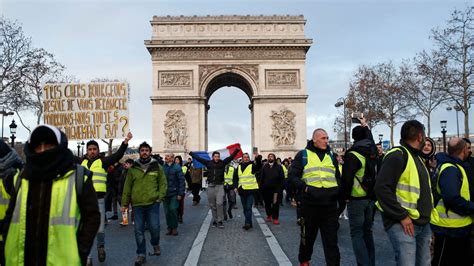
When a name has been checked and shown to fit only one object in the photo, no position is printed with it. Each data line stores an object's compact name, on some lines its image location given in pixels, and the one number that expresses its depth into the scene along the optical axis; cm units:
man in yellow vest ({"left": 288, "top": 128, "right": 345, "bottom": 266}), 570
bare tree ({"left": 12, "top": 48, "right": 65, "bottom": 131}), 3047
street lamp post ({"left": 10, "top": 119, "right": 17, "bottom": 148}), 2686
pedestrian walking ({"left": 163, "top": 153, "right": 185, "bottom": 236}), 1002
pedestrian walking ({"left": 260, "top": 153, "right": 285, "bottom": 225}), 1230
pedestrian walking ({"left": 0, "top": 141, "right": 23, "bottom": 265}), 338
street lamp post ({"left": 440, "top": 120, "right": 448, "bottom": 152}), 2892
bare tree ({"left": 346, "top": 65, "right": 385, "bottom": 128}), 4306
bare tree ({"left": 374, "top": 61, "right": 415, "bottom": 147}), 4150
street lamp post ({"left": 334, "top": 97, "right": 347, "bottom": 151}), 3259
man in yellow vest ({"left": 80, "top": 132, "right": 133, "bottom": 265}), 699
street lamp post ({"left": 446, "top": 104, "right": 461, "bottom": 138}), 3216
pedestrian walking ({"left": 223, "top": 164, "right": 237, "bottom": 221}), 1328
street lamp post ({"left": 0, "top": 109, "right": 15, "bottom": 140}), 2938
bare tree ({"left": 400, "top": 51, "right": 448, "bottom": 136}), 3183
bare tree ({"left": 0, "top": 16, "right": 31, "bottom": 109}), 2961
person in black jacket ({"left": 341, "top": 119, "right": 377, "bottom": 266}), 589
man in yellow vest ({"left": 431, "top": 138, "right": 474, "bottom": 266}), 463
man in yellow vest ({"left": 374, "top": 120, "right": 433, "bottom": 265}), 415
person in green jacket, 728
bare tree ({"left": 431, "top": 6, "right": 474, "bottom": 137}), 2834
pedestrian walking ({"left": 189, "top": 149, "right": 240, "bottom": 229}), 1108
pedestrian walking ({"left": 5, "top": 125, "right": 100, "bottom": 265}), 304
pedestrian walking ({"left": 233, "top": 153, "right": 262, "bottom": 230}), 1081
